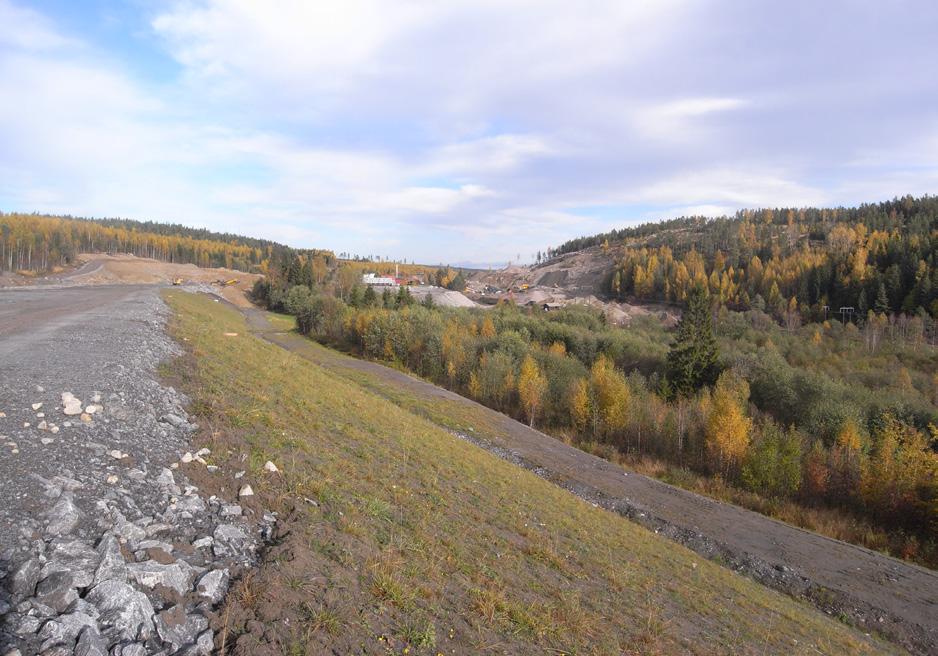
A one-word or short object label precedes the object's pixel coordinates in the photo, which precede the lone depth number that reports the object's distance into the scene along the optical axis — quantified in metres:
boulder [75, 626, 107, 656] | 4.18
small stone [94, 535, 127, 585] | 5.02
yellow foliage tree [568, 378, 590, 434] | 39.67
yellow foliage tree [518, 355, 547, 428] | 42.94
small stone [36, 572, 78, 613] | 4.55
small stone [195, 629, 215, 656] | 4.62
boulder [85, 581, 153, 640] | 4.55
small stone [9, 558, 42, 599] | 4.60
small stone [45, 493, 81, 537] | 5.60
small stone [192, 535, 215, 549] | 6.16
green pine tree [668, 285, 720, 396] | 48.38
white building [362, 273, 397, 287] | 154.62
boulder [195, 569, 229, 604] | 5.34
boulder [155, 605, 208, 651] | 4.64
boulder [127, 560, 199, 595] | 5.19
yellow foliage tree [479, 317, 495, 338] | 65.89
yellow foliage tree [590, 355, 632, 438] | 38.38
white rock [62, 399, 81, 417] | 8.68
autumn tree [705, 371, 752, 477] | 31.77
